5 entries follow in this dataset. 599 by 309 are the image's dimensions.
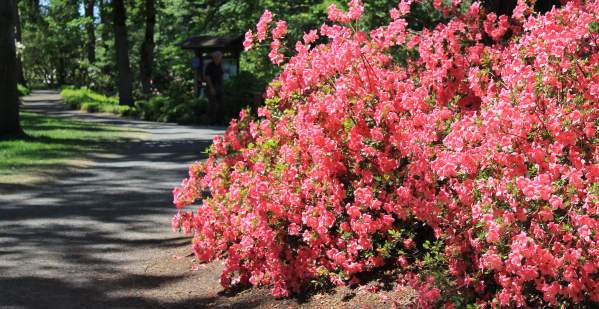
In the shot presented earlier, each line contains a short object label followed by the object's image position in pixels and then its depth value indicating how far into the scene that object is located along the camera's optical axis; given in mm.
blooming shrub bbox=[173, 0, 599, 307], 4504
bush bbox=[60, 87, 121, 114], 33781
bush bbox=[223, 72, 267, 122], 25953
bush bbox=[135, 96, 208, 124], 27125
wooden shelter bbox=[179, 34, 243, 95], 30484
